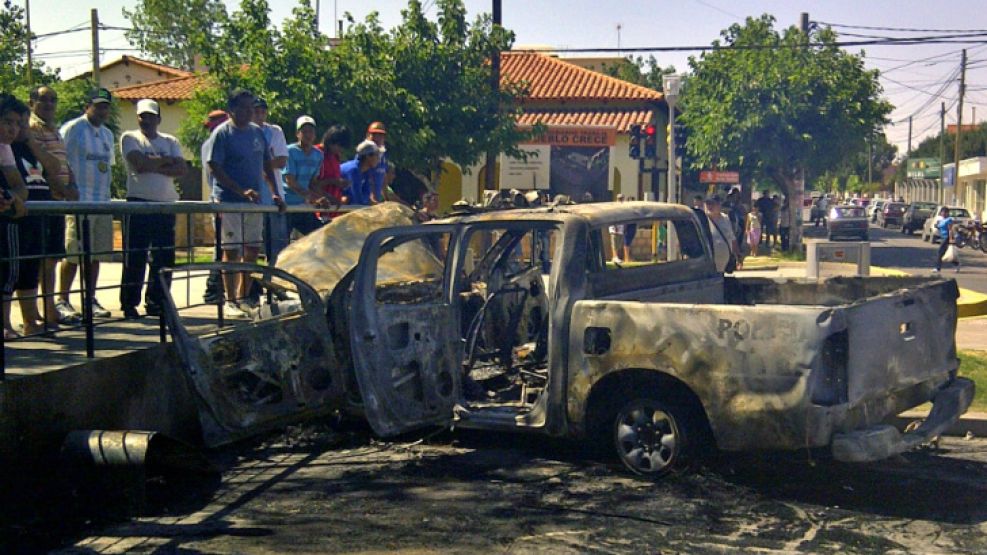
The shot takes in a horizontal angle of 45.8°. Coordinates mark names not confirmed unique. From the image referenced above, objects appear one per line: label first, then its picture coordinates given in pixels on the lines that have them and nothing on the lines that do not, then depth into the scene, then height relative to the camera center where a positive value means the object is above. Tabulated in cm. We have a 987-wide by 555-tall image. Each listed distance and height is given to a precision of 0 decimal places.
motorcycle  4062 -119
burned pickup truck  584 -79
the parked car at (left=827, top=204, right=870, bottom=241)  4622 -89
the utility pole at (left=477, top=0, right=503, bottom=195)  2381 +261
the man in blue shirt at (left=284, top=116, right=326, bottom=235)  1066 +39
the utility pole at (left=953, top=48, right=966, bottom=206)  6838 +454
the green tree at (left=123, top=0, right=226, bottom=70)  6738 +1055
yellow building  3756 +205
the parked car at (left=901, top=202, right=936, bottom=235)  5641 -63
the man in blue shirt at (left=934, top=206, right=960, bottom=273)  2497 -78
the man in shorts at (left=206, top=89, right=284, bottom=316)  910 +26
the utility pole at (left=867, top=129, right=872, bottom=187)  12019 +374
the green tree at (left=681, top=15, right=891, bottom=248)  3422 +289
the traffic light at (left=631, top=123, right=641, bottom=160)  2211 +119
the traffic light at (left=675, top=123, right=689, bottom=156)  2072 +117
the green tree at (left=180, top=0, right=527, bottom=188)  2398 +271
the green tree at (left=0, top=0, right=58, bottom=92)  4010 +624
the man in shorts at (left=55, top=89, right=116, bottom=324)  861 +33
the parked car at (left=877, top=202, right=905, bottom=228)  6756 -63
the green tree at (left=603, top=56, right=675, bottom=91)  6656 +793
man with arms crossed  818 +13
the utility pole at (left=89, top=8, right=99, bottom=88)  4350 +718
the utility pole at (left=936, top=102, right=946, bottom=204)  8012 +343
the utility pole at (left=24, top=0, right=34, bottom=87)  4244 +734
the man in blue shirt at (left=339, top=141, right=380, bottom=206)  1102 +33
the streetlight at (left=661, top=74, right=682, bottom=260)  1884 +174
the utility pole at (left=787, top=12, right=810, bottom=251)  3450 -7
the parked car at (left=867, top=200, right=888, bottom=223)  7618 -44
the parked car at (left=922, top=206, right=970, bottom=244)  4556 -79
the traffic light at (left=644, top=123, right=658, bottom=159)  2203 +119
